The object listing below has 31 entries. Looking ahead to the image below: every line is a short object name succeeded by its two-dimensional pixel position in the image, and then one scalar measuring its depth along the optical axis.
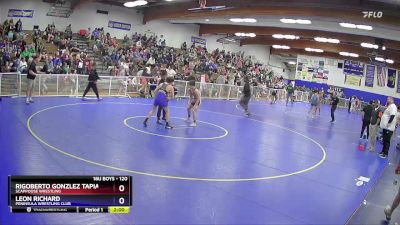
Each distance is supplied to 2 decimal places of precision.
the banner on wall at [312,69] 44.97
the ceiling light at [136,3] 22.55
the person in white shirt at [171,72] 24.63
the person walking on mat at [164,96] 13.12
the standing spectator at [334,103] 22.52
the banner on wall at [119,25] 31.58
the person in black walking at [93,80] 17.58
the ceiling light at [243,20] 24.89
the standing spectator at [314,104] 23.45
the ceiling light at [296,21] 21.35
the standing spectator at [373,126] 14.22
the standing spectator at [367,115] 16.40
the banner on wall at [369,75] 41.94
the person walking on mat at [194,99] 14.54
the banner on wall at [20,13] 25.86
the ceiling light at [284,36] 29.96
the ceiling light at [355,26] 19.52
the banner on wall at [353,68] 42.69
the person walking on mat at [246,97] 19.16
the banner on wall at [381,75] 41.31
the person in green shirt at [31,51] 21.99
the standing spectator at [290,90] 30.55
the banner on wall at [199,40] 38.42
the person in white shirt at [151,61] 26.95
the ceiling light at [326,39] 28.89
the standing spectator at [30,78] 15.24
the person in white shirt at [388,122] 13.06
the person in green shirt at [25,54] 21.19
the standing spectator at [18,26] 24.94
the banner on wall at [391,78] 40.53
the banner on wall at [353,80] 42.91
